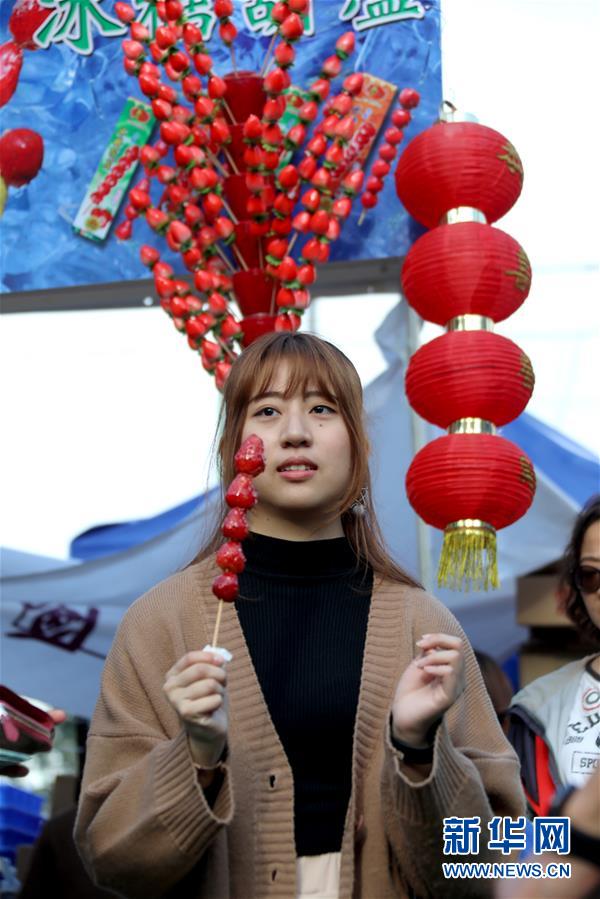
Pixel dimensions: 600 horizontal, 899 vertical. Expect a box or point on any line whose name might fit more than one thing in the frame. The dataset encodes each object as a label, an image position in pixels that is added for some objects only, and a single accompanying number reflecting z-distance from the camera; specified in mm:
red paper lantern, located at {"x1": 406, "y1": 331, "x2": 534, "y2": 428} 3279
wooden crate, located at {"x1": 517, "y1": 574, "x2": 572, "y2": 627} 4391
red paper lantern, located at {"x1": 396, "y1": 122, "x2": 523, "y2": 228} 3459
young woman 1682
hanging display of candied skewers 3529
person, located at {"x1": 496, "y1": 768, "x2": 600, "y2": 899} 990
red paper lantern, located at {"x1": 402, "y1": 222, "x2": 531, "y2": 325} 3377
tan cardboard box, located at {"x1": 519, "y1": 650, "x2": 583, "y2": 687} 4316
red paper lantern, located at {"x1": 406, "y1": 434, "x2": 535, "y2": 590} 3215
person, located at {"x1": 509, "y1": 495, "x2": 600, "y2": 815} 2697
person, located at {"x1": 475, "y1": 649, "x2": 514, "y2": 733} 3587
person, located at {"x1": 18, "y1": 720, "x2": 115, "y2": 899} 3100
